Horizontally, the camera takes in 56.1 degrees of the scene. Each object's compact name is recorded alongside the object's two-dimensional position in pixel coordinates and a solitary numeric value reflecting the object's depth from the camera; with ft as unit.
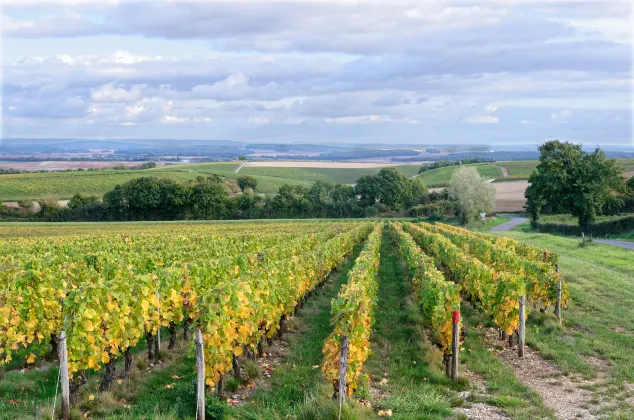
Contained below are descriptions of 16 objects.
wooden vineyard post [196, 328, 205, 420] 26.58
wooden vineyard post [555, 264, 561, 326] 48.65
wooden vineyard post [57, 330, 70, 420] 26.76
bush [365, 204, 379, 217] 290.97
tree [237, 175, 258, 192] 385.15
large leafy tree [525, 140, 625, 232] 173.88
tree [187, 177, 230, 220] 276.82
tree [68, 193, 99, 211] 272.72
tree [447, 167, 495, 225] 222.48
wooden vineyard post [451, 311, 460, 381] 34.12
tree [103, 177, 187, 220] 274.16
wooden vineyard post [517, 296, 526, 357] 39.81
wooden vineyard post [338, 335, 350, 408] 27.37
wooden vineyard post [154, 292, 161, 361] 37.69
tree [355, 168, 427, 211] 301.02
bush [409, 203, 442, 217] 266.79
